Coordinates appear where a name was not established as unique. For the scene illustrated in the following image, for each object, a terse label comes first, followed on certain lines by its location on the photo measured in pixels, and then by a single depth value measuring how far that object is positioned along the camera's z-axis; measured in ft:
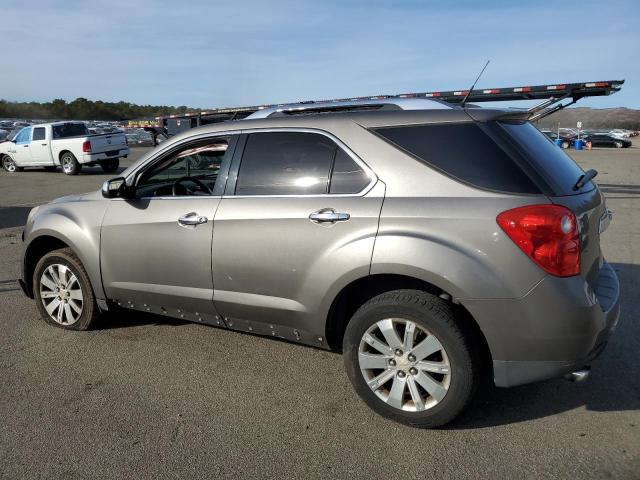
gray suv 9.55
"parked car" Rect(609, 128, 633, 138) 170.64
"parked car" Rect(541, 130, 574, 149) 152.23
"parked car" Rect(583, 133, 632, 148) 165.17
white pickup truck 63.00
